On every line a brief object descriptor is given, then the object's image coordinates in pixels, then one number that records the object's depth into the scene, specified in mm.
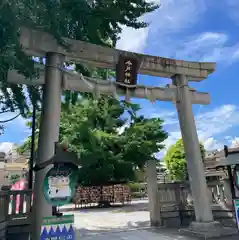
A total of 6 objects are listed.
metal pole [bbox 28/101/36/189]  7079
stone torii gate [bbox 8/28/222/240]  5488
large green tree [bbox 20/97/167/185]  13680
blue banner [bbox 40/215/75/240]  3631
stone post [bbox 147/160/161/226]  7699
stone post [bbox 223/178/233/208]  7410
